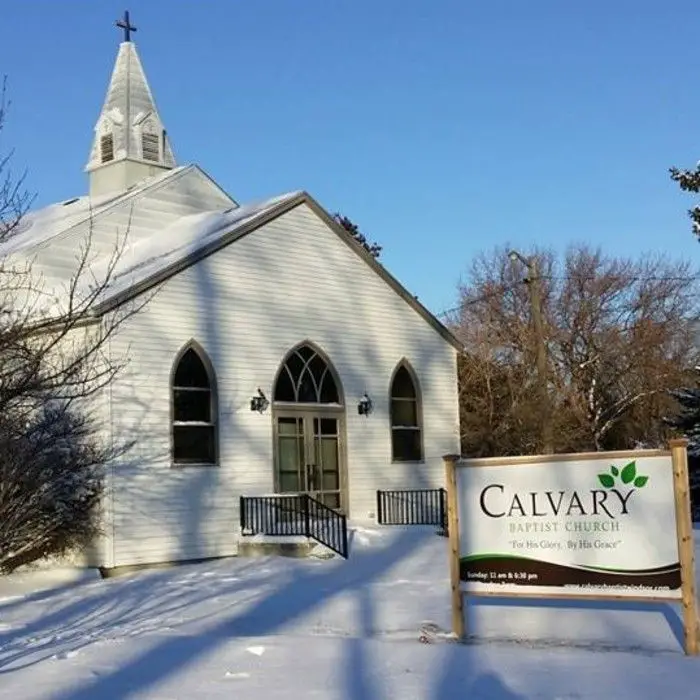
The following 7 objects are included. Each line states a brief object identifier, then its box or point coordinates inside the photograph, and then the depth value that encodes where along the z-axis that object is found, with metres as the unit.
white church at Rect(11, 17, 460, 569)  17.33
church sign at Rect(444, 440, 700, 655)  8.52
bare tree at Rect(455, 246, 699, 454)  34.91
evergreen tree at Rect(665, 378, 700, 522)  26.06
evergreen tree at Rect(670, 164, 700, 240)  22.38
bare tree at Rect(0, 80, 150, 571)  14.92
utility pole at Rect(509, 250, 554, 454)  25.61
